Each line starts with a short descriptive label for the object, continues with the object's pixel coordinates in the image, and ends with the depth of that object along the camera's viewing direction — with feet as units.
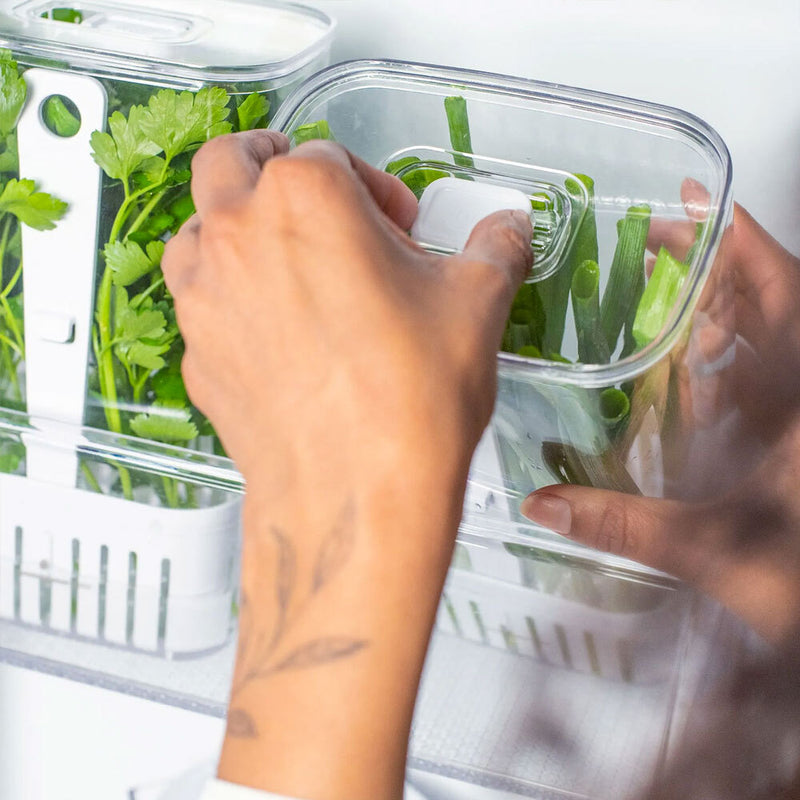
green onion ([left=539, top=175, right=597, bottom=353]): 2.21
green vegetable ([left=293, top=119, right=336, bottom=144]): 2.26
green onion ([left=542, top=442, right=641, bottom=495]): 2.23
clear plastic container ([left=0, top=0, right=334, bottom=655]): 2.28
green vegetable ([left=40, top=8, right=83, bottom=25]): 2.38
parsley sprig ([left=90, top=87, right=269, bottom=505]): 2.26
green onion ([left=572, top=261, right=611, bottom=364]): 2.20
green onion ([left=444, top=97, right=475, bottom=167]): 2.28
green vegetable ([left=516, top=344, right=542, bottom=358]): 2.18
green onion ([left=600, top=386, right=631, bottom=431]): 2.15
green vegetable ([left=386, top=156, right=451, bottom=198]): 2.28
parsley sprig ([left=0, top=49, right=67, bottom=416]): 2.28
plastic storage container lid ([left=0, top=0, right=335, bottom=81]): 2.27
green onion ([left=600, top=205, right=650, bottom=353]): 2.22
